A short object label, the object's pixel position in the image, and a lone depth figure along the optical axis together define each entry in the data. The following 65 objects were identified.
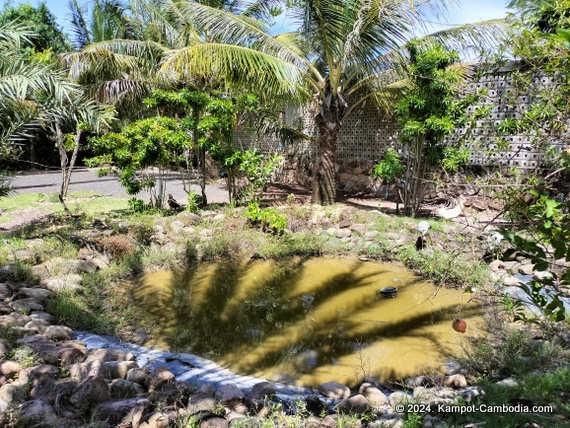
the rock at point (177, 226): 6.71
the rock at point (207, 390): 2.66
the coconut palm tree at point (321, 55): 6.71
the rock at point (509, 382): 2.64
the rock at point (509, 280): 4.75
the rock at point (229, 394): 2.65
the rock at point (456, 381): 3.00
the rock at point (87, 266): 5.10
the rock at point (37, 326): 3.42
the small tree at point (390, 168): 7.48
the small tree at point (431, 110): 6.41
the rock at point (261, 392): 2.71
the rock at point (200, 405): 2.37
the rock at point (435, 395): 2.59
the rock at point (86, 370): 2.70
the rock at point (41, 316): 3.66
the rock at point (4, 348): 2.85
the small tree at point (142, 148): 7.34
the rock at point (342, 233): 6.72
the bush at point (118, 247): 5.73
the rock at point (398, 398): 2.77
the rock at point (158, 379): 2.77
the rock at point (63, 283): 4.52
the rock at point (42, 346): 2.88
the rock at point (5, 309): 3.63
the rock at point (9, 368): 2.64
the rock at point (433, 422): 2.22
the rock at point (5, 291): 4.02
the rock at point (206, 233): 6.67
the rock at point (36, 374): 2.54
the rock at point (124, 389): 2.61
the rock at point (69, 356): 2.89
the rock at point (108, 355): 3.09
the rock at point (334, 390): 2.97
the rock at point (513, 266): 5.09
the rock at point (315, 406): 2.63
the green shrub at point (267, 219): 6.64
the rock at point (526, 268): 5.01
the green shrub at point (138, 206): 7.76
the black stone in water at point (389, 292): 4.89
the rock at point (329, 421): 2.42
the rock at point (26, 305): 3.77
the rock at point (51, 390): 2.39
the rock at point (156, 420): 2.23
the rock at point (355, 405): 2.61
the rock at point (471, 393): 2.55
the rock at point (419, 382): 3.12
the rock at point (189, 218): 7.05
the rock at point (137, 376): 2.84
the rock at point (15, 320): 3.37
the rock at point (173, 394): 2.50
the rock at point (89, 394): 2.37
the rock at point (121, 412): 2.26
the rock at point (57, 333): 3.41
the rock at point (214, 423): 2.31
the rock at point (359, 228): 6.70
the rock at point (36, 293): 4.13
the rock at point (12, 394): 2.32
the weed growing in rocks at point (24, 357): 2.77
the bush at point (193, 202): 7.65
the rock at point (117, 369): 2.88
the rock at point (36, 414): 2.15
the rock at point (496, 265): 5.21
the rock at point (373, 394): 2.83
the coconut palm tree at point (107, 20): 13.02
